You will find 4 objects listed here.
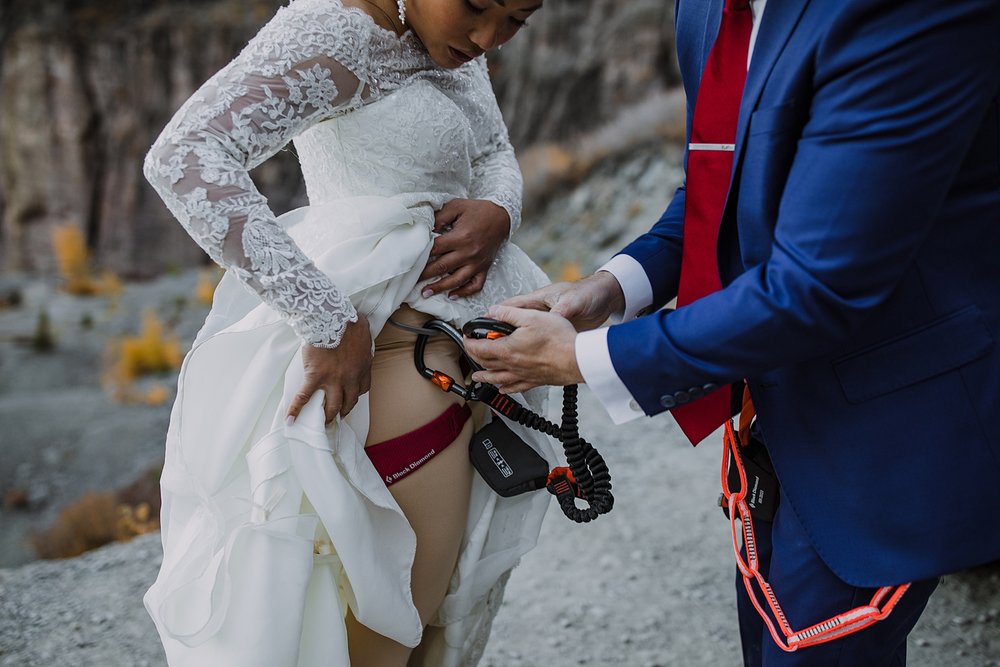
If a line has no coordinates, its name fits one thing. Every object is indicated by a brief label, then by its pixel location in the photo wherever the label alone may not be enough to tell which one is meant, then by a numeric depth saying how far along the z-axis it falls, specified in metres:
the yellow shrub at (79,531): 5.43
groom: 1.18
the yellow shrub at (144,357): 8.20
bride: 1.47
